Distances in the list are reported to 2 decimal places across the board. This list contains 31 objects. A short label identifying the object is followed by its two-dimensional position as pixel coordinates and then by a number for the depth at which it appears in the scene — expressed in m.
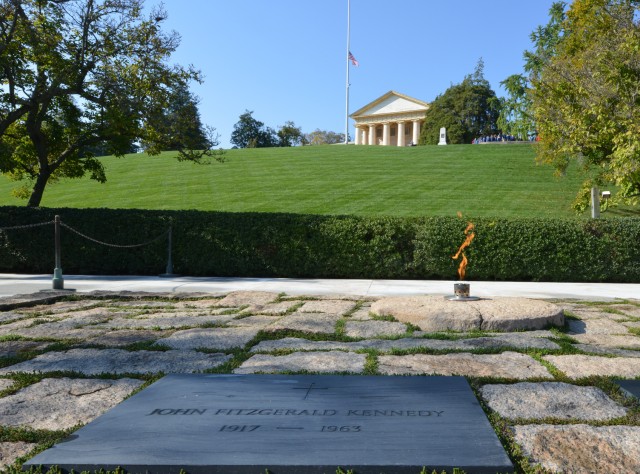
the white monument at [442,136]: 60.76
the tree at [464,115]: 65.94
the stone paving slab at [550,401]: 3.04
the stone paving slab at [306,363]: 4.01
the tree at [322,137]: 101.69
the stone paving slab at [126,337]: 5.04
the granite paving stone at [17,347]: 4.66
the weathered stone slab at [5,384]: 3.61
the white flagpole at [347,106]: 64.39
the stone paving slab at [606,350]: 4.61
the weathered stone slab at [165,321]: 5.98
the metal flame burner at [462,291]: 7.23
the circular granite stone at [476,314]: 5.86
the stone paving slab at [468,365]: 3.89
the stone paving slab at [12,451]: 2.46
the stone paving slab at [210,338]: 4.95
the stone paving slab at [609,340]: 5.07
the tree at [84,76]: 13.88
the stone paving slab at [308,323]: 5.69
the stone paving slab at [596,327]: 5.96
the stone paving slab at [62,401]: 2.99
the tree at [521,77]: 25.50
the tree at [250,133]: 84.56
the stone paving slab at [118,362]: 4.07
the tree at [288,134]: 83.31
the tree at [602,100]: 14.12
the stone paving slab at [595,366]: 3.92
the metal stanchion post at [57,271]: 9.83
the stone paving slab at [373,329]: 5.61
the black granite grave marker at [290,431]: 2.24
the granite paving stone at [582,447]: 2.39
